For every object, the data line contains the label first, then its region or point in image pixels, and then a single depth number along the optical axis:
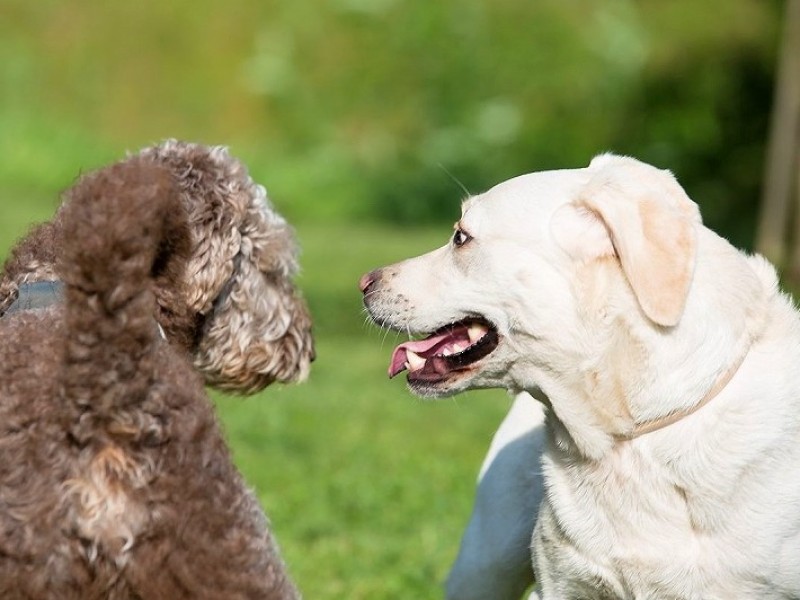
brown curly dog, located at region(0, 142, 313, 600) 7.20
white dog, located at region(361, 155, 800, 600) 8.98
